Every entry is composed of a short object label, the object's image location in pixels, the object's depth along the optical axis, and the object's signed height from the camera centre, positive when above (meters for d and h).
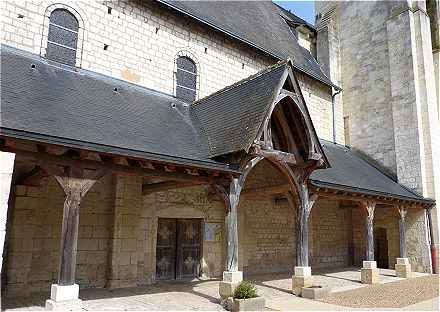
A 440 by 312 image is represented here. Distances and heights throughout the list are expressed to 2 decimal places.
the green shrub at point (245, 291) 6.95 -1.09
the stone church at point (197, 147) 6.89 +1.75
